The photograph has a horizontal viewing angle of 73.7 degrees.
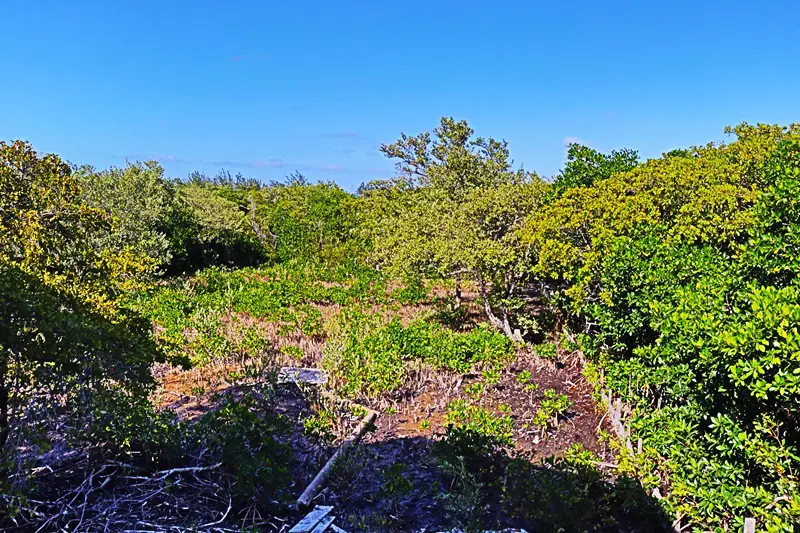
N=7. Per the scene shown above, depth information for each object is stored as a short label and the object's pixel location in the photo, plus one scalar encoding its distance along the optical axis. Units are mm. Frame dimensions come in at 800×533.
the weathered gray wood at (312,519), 5531
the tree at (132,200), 19562
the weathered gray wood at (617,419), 7253
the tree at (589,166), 15328
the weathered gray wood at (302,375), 10125
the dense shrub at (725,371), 4207
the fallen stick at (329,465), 6141
